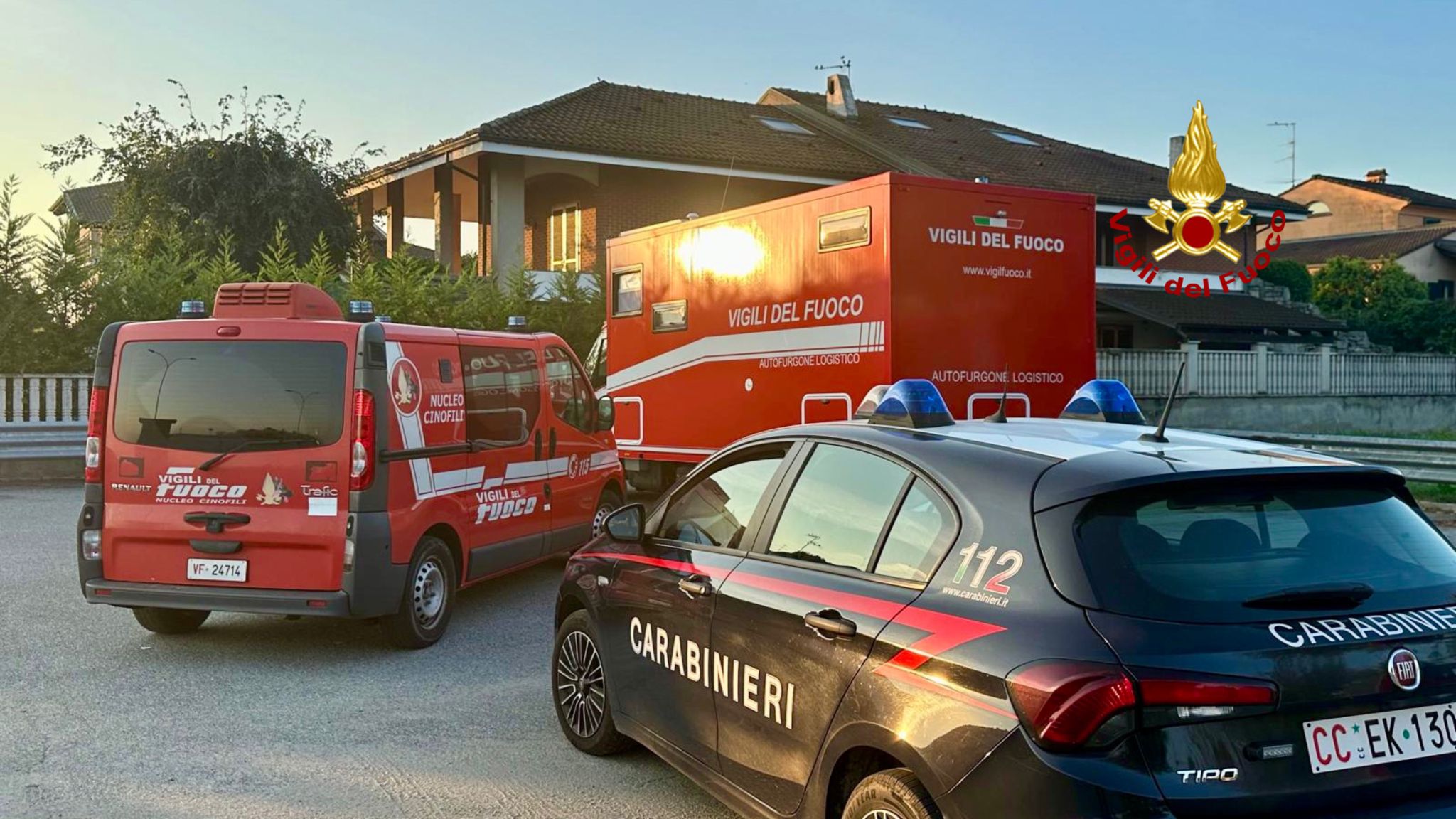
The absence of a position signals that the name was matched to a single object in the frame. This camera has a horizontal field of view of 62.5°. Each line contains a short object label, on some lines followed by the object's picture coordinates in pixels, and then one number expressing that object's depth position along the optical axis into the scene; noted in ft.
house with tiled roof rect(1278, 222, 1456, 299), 174.29
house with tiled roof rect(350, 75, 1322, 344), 89.71
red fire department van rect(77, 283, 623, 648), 21.35
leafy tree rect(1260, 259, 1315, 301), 129.39
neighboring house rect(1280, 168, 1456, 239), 215.72
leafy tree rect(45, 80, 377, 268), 96.12
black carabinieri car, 8.42
